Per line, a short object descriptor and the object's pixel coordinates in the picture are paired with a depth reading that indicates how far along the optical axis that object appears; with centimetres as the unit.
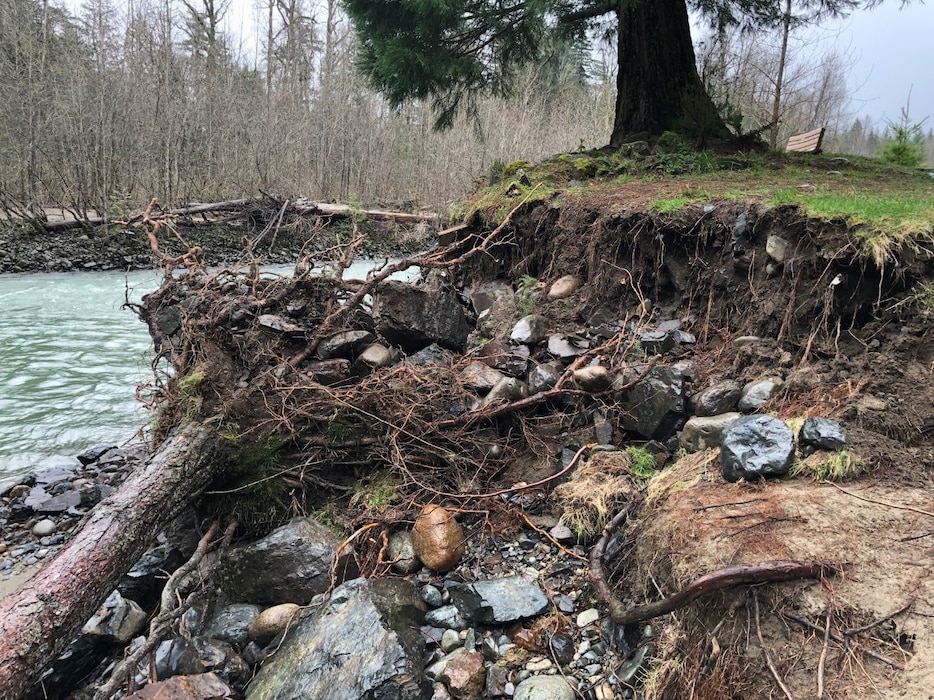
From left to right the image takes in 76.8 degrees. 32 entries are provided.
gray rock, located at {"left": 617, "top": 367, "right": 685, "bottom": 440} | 342
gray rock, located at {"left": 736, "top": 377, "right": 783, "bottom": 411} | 315
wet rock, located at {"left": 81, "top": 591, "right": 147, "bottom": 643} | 287
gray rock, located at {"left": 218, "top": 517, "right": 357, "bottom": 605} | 295
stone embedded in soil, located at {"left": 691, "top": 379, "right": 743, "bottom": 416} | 328
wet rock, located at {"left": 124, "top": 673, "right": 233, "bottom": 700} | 230
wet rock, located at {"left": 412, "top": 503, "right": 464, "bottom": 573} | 300
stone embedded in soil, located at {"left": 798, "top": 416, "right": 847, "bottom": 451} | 257
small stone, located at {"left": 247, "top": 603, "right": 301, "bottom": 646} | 273
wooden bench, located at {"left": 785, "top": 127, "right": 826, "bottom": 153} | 852
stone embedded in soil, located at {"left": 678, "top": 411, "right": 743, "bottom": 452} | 308
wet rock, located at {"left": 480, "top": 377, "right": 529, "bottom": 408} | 383
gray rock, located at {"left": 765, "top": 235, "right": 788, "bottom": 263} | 355
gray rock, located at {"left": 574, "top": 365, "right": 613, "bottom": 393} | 373
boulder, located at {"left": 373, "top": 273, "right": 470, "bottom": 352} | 453
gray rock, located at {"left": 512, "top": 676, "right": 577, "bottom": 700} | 216
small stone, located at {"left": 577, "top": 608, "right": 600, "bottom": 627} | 248
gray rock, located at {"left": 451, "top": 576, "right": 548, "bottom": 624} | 256
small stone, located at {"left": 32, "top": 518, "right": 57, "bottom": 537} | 420
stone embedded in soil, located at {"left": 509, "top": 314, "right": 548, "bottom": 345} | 442
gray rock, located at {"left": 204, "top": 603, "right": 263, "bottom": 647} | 279
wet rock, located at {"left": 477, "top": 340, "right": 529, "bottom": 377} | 415
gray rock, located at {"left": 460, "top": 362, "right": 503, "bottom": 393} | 401
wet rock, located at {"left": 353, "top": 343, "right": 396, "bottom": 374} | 411
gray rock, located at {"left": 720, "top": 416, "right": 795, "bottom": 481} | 258
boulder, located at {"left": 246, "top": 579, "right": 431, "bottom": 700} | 221
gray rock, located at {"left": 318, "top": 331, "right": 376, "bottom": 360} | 416
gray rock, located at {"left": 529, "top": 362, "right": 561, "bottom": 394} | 388
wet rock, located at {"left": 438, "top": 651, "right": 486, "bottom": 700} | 224
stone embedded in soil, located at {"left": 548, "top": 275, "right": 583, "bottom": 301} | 491
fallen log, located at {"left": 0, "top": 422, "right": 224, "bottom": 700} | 224
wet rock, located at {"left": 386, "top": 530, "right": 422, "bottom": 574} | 304
